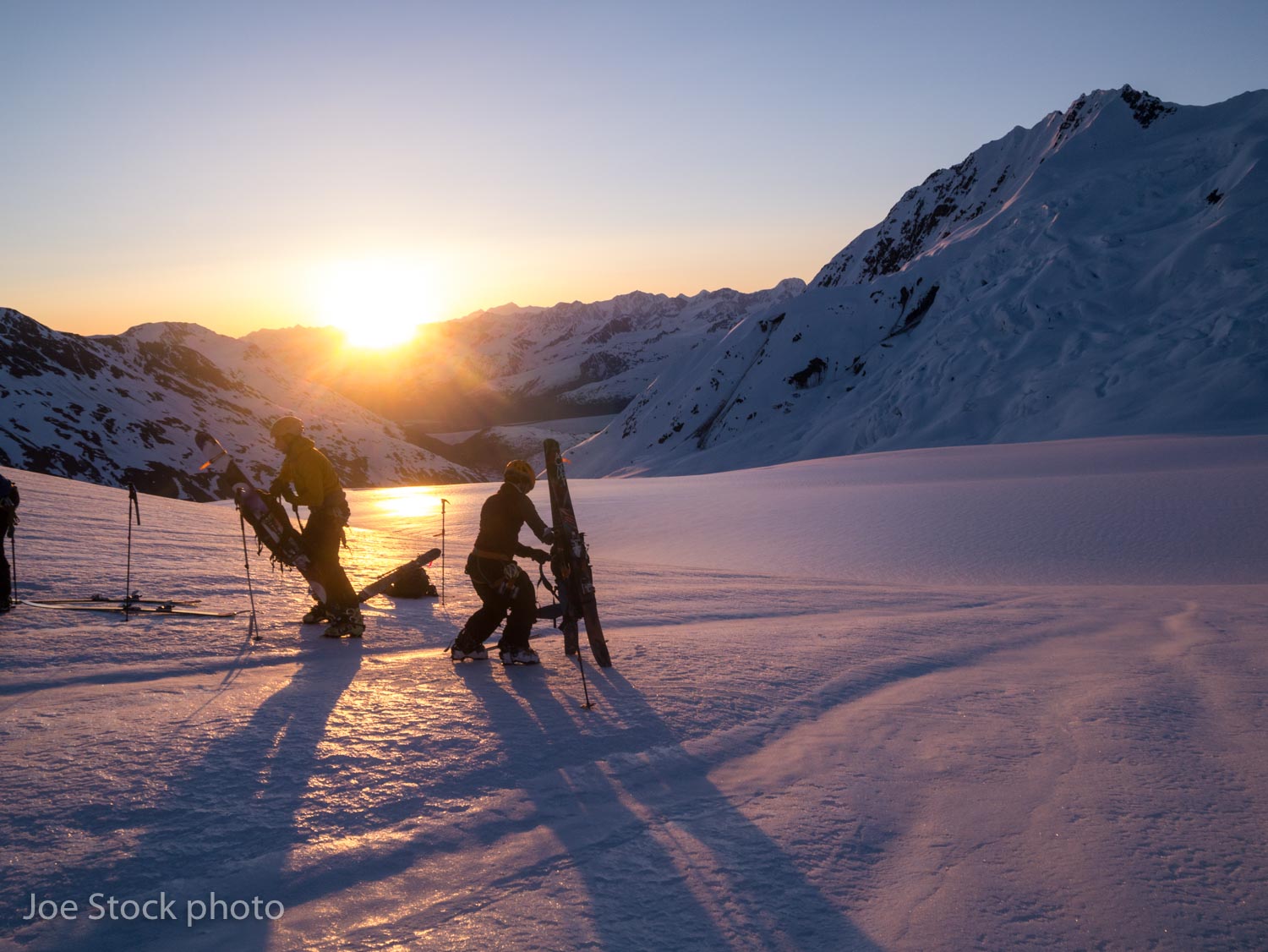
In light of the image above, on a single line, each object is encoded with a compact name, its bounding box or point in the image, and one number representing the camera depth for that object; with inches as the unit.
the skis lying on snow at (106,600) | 319.0
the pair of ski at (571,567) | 272.7
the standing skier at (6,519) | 297.3
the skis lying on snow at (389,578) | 335.3
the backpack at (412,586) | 399.9
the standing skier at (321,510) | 300.4
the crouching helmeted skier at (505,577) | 270.7
